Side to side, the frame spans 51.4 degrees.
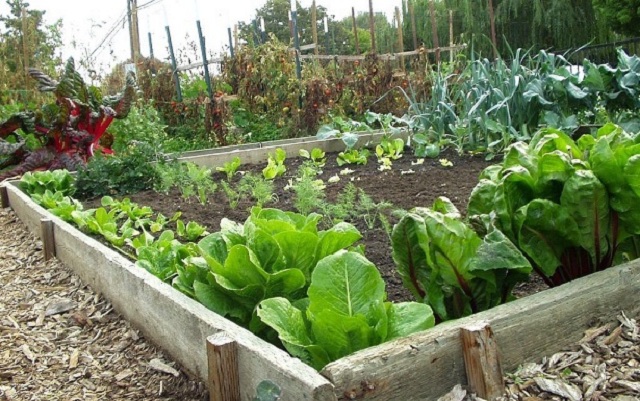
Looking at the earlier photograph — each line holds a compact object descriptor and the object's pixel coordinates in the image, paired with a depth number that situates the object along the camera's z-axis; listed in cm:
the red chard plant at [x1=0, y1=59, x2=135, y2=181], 594
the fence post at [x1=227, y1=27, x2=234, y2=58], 1026
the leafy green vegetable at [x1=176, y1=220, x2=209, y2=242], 328
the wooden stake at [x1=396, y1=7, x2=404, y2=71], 1094
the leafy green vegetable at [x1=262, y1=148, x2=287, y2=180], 491
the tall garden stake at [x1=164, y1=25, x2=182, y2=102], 984
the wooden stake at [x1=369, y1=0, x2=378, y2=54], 1049
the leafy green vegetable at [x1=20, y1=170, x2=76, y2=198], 503
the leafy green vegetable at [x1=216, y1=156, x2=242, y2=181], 517
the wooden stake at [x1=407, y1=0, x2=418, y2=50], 1192
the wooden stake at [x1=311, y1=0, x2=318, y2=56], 1064
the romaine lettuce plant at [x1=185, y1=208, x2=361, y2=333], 199
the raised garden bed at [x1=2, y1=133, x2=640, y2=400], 148
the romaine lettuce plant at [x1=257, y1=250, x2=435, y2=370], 166
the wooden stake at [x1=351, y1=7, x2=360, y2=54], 1142
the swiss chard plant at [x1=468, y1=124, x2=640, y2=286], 198
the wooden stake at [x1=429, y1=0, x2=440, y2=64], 1023
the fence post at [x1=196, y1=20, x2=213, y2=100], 918
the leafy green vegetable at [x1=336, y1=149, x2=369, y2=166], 530
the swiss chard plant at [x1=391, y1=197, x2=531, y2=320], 187
